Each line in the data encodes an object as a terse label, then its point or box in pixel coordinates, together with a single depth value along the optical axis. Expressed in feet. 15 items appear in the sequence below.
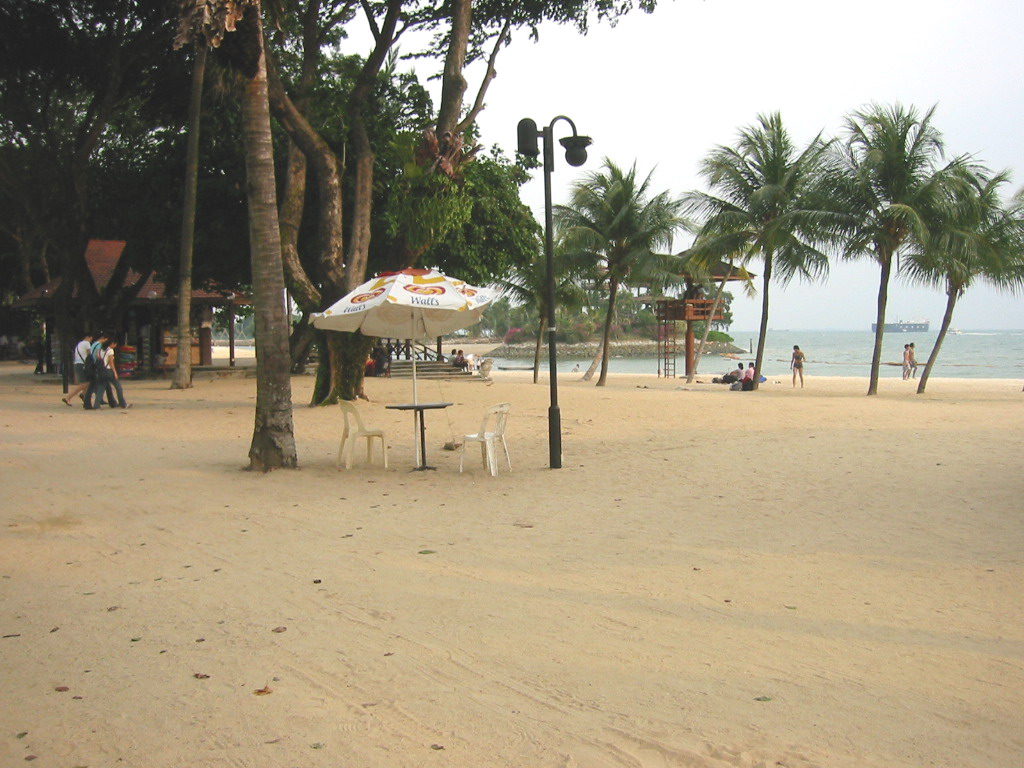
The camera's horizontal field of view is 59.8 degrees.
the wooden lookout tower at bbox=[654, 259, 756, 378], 124.88
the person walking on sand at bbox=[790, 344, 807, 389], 108.17
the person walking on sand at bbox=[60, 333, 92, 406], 62.00
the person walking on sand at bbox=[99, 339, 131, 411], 58.65
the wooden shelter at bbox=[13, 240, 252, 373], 91.59
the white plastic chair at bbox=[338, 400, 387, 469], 33.71
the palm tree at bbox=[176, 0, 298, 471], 33.32
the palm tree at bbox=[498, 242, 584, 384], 114.21
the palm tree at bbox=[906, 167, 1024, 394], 78.79
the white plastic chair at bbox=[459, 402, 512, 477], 33.04
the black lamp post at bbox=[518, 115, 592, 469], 34.06
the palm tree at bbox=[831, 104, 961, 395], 79.51
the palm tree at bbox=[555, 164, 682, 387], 103.76
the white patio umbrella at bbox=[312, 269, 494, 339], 34.12
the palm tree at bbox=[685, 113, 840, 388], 91.25
